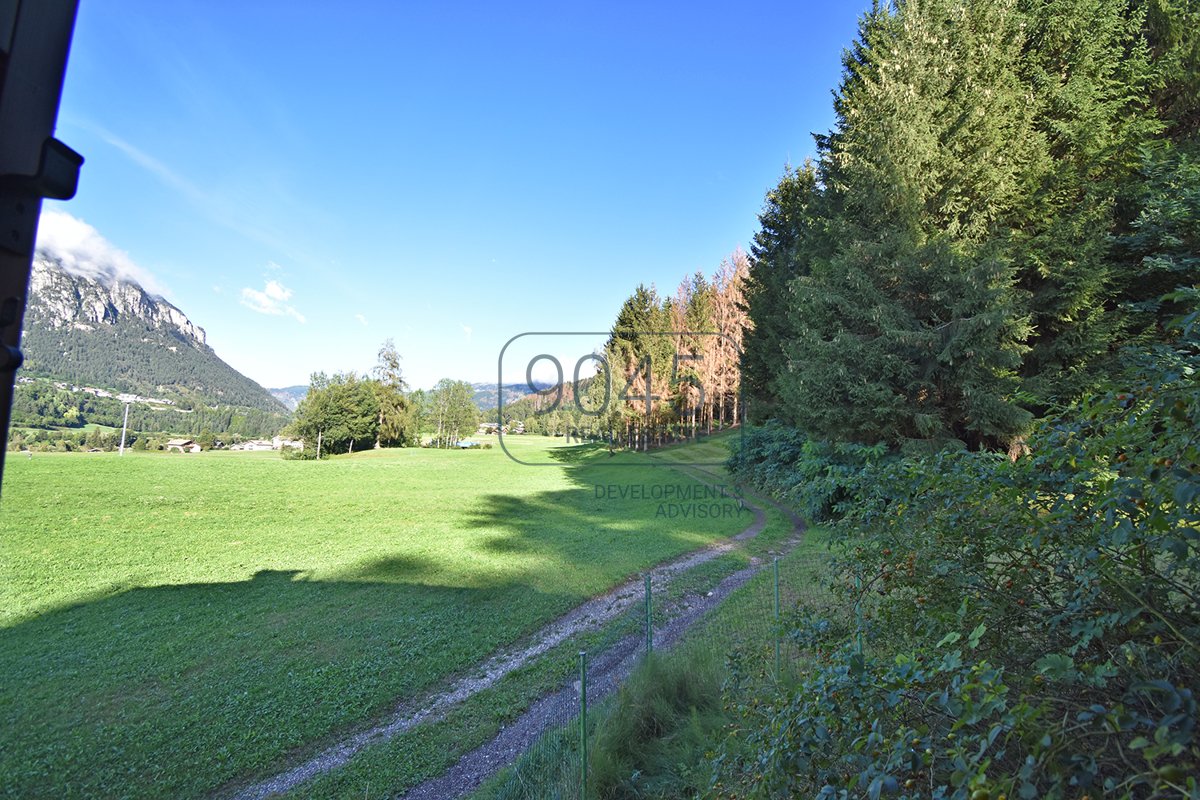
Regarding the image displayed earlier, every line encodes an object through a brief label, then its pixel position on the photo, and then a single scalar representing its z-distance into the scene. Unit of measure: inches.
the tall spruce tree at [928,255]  420.5
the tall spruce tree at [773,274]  742.5
